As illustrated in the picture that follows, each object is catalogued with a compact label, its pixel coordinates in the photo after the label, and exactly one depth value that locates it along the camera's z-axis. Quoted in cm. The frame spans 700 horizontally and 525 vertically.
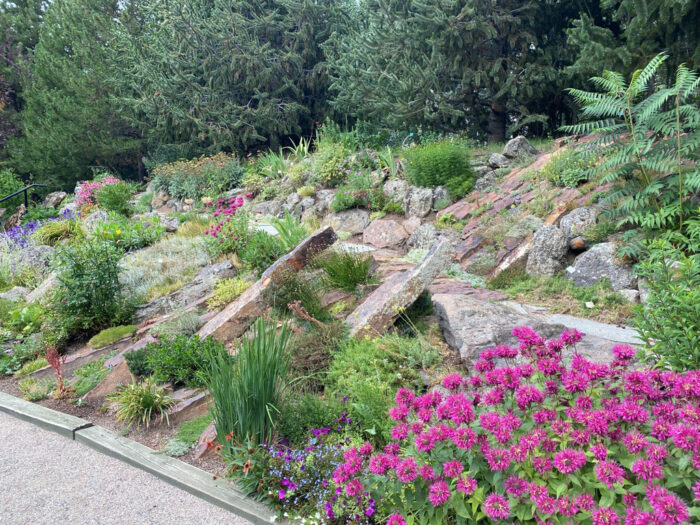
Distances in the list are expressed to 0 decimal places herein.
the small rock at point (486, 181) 855
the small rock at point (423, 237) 742
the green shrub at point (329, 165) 1128
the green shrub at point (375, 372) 332
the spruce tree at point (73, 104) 1875
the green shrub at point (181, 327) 559
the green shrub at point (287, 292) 516
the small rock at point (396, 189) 938
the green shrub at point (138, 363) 493
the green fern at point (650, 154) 477
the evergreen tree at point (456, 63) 966
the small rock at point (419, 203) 870
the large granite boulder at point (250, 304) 519
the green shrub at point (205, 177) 1437
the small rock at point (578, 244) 566
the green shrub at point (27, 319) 675
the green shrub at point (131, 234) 905
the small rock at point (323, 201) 1047
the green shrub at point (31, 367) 568
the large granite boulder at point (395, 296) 430
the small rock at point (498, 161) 897
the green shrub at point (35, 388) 494
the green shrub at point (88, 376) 496
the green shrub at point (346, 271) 550
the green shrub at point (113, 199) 1353
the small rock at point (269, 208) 1152
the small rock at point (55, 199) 1892
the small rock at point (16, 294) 823
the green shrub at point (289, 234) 723
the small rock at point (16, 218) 1631
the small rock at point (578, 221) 578
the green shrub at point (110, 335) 603
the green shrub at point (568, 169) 677
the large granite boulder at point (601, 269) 496
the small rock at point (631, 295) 471
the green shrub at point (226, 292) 616
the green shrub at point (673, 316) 279
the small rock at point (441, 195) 860
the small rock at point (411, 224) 840
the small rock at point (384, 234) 825
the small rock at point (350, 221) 923
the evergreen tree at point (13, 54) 2161
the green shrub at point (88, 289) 627
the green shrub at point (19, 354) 589
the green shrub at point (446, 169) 864
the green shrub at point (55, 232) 1053
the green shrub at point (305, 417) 341
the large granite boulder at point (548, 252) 554
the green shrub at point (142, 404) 421
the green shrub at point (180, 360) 466
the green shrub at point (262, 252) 698
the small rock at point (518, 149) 912
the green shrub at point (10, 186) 1876
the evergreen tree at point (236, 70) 1480
